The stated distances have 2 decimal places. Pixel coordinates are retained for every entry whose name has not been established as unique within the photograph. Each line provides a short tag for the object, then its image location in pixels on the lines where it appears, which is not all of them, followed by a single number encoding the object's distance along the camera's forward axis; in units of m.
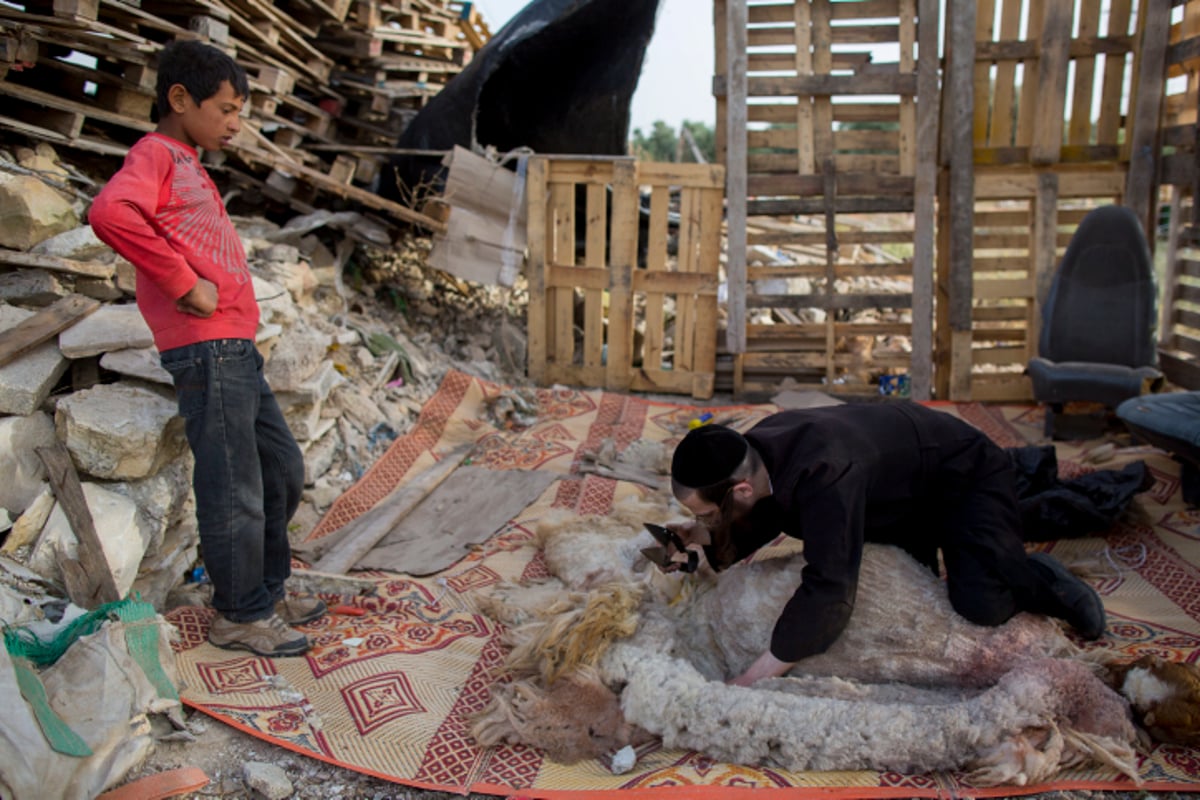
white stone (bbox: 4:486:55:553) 3.39
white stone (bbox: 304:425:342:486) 5.30
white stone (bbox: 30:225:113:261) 4.46
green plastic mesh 2.57
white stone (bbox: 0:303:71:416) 3.74
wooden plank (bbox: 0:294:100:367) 3.87
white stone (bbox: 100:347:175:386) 4.07
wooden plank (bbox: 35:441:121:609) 3.38
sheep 2.81
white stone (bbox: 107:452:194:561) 3.83
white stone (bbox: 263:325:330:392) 5.04
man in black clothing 2.87
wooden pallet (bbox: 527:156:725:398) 7.42
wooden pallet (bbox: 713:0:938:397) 7.20
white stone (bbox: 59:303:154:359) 4.06
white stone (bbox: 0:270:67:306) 4.30
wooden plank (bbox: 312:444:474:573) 4.48
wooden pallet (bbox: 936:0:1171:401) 6.97
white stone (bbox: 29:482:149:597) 3.41
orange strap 2.66
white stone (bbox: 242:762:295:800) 2.79
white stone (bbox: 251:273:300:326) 5.31
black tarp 7.16
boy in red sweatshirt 3.08
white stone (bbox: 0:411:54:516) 3.55
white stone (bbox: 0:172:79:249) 4.36
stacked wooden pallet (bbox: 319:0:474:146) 8.11
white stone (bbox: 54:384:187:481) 3.72
